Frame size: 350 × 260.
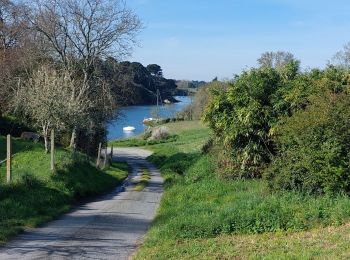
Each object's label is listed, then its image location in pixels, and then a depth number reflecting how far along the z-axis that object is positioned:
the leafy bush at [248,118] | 18.45
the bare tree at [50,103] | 24.27
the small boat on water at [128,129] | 116.06
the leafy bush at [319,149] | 13.22
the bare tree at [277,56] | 71.51
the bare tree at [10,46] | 34.44
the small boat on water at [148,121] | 104.52
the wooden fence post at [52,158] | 20.06
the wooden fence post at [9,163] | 16.77
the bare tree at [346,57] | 67.22
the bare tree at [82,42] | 31.25
